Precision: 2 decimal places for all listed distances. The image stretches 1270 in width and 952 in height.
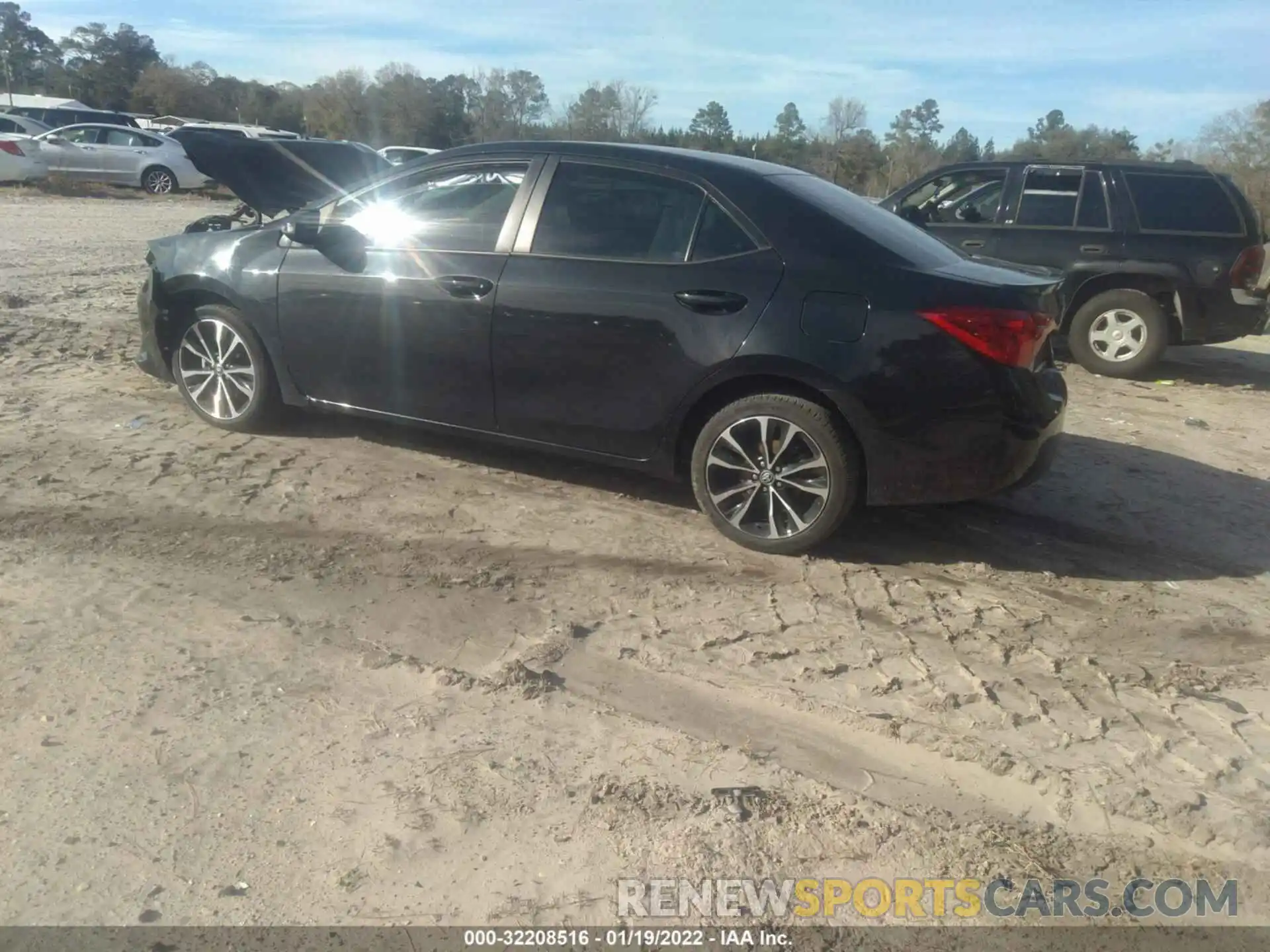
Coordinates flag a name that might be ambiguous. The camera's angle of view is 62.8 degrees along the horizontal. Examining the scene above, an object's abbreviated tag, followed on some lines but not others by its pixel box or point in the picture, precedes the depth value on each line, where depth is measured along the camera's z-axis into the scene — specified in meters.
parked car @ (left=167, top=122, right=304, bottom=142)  29.97
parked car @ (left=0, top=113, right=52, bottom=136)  26.14
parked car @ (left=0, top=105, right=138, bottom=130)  34.72
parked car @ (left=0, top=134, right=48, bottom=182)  23.48
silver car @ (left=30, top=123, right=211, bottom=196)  25.55
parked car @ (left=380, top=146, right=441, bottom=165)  26.64
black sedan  4.36
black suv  8.61
